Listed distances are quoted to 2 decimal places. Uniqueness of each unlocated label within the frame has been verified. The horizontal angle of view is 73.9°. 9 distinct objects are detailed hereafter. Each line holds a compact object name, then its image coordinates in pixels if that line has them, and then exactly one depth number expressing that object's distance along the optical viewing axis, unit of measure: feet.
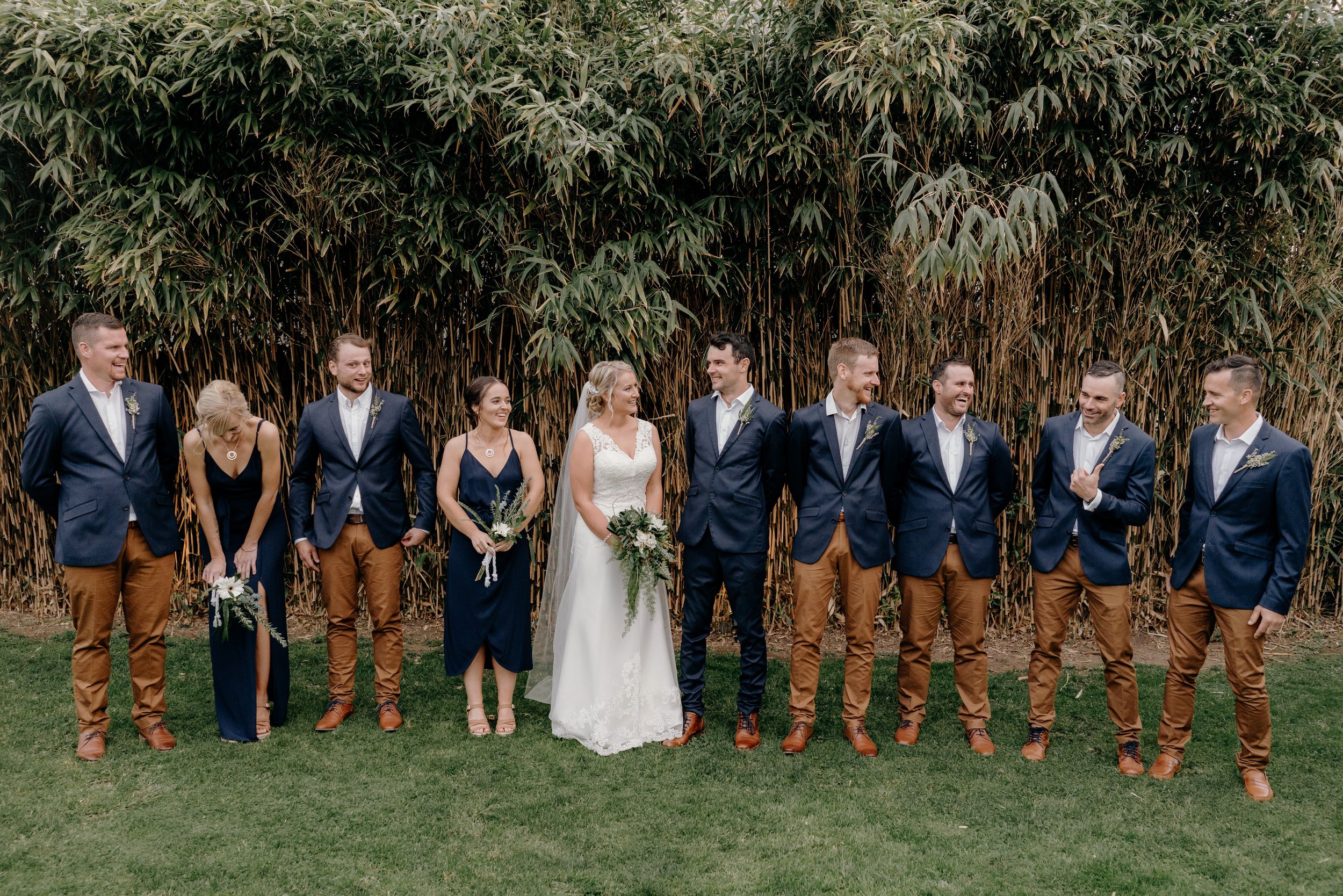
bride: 11.79
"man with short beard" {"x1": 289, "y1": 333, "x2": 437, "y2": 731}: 12.04
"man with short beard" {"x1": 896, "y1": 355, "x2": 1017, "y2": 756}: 11.38
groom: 11.59
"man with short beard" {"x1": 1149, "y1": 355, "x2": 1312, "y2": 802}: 9.84
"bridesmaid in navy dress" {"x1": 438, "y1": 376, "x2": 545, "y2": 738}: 12.05
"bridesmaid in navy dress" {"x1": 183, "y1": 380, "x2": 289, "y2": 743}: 11.32
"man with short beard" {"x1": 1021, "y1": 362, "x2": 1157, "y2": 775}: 10.70
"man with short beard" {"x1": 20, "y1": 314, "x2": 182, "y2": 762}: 10.94
